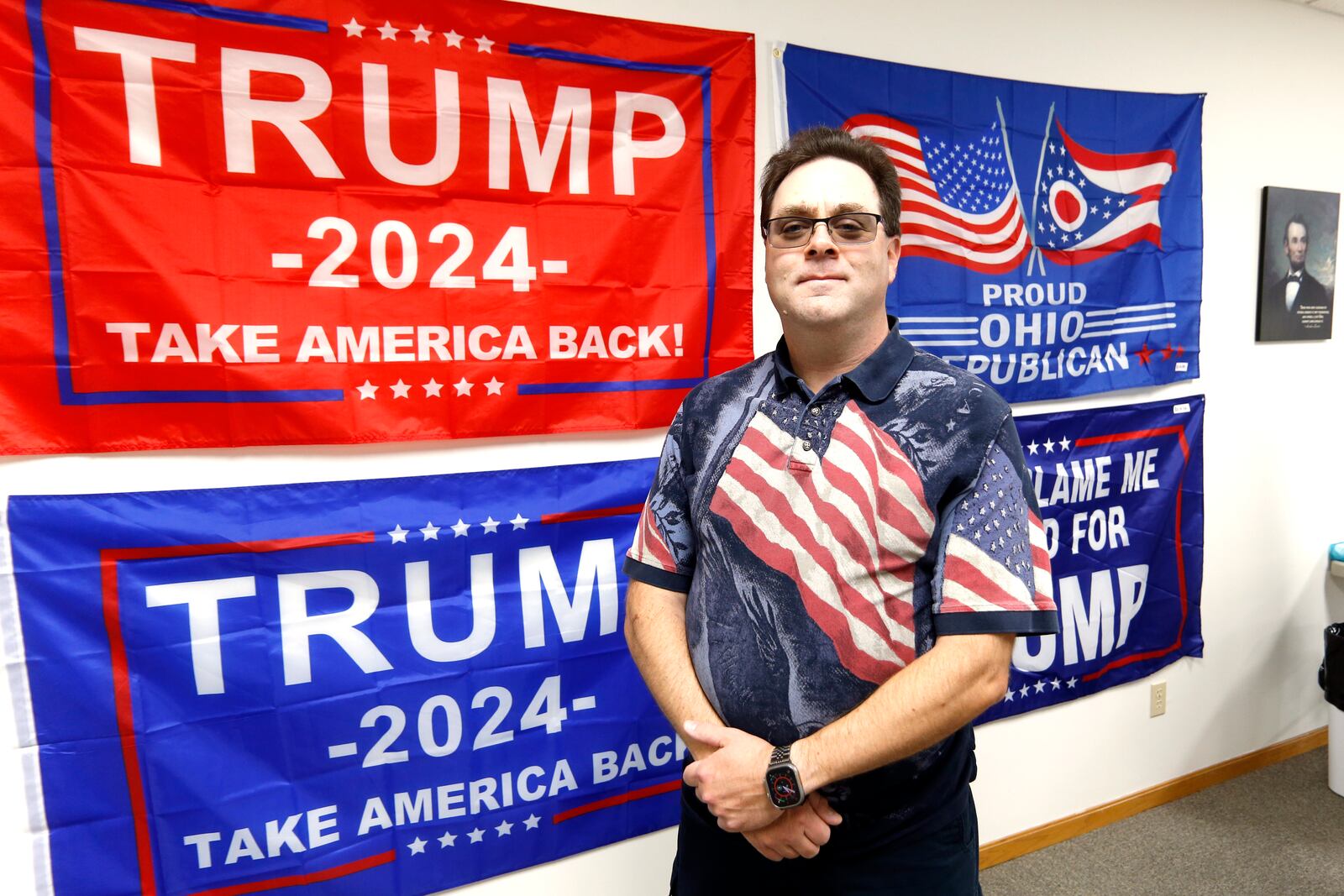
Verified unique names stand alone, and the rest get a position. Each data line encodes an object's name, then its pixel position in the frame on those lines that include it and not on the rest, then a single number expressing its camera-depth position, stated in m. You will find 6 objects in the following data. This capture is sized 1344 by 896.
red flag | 1.30
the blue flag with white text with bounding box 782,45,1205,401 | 1.94
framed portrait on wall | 2.54
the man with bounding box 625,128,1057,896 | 0.99
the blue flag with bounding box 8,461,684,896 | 1.38
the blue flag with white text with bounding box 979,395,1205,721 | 2.23
